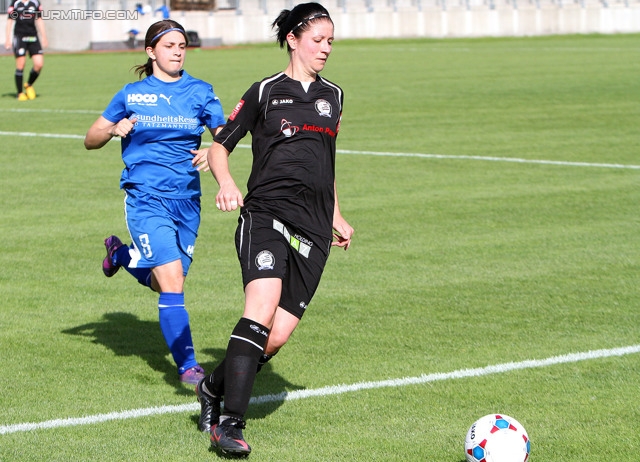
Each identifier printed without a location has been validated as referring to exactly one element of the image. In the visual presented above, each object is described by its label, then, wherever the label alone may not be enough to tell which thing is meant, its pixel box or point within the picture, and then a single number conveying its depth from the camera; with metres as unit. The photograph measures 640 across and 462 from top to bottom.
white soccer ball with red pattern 10.55
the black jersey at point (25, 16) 49.62
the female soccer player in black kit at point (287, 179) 11.64
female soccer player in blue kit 14.00
